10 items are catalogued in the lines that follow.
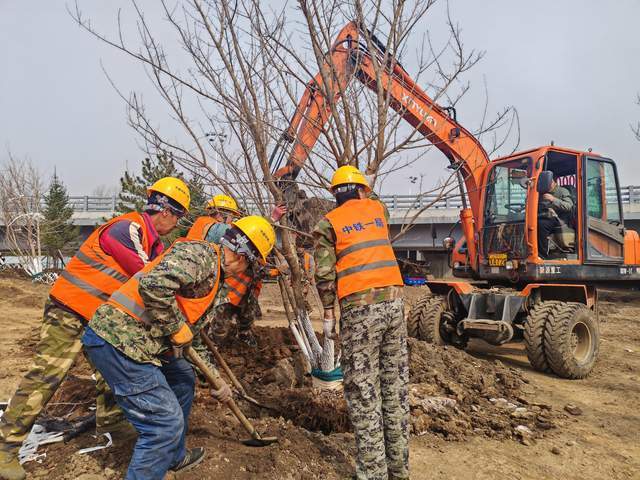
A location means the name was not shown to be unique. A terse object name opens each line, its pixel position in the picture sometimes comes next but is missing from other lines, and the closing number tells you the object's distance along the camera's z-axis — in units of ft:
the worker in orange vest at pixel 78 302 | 10.12
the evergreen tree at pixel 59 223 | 76.33
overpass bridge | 59.21
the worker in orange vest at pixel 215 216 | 15.17
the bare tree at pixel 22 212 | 59.16
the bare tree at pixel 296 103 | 12.64
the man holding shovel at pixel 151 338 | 7.95
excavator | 19.80
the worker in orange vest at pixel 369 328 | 9.93
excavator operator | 21.25
